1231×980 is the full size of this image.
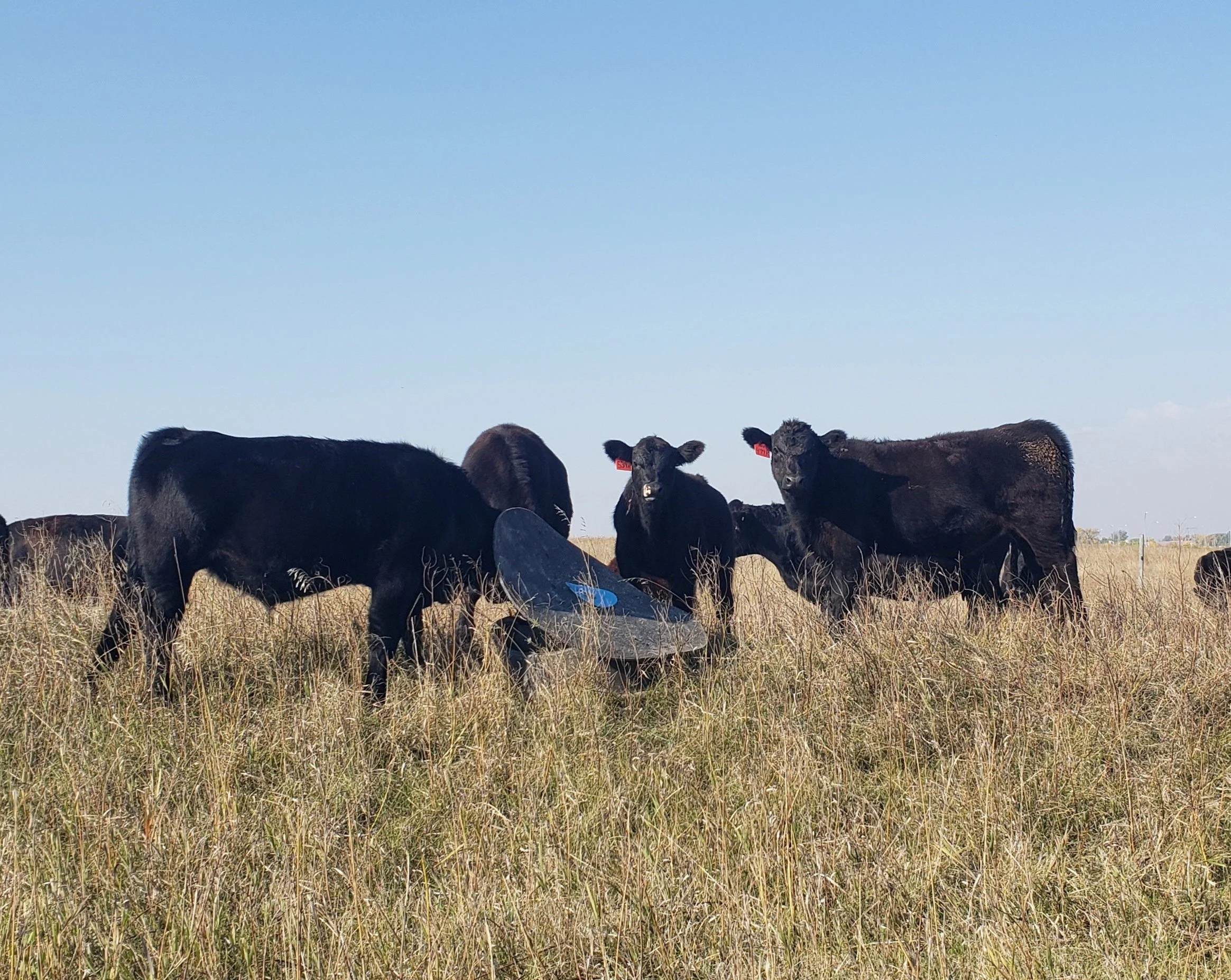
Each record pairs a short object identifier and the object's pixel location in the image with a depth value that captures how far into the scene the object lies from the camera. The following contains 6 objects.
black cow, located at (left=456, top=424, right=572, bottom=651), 11.59
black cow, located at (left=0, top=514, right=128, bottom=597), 10.41
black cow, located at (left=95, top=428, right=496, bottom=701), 7.20
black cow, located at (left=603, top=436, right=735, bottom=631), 11.05
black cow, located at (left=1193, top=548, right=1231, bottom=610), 10.00
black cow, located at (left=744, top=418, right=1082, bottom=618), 10.91
